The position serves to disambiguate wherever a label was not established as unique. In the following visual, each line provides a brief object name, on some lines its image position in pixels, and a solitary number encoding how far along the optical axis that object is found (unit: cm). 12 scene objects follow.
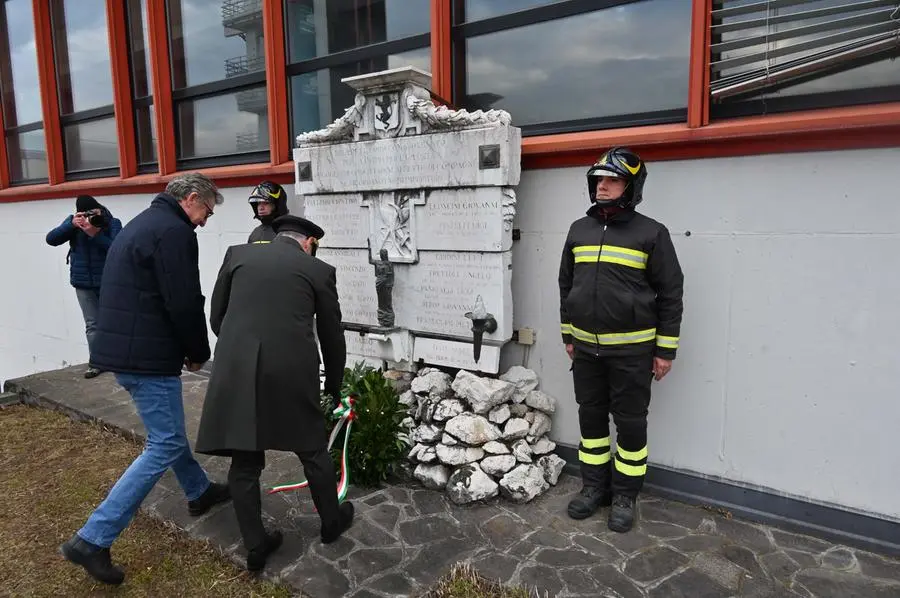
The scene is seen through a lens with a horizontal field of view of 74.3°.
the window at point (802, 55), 306
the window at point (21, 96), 862
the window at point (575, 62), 380
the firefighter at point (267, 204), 493
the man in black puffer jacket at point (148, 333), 288
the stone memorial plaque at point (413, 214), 395
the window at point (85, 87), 763
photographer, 555
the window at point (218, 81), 609
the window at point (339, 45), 493
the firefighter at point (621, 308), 315
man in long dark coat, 275
